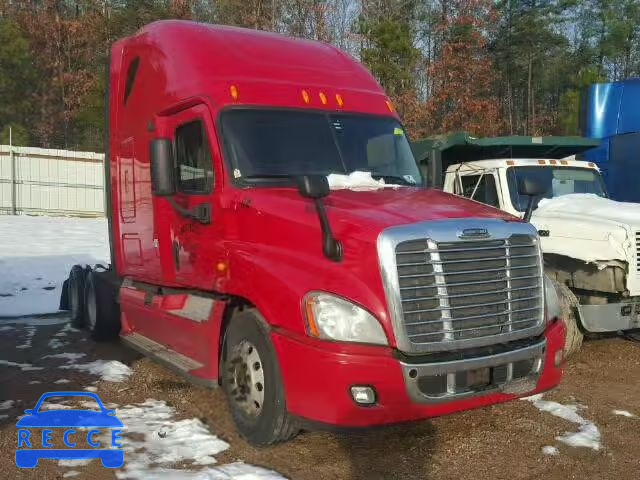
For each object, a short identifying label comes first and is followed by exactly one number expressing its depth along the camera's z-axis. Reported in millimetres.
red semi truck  3928
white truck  6508
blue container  9781
